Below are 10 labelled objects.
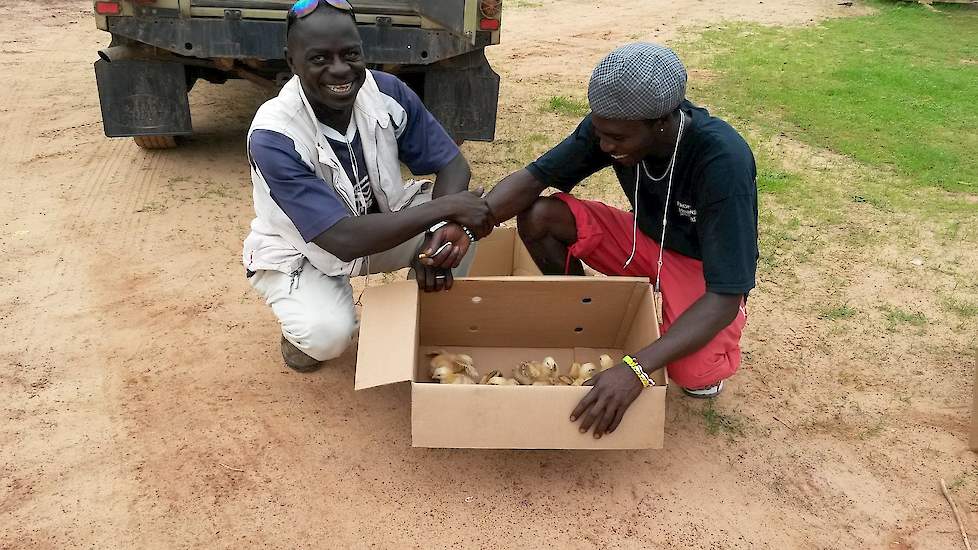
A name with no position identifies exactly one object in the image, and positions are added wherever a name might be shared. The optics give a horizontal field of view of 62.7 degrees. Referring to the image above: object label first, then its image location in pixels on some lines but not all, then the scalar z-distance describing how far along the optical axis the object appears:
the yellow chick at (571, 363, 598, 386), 2.77
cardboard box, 2.20
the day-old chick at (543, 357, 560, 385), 2.80
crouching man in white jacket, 2.47
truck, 4.09
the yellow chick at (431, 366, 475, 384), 2.70
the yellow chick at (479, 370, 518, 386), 2.64
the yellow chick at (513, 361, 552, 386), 2.78
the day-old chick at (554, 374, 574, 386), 2.76
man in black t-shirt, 2.25
